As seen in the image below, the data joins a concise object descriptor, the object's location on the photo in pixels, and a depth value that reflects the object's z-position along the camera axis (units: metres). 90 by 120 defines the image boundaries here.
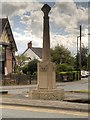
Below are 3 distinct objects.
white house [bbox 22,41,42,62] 52.60
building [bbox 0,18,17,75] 32.16
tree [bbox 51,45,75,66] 44.39
